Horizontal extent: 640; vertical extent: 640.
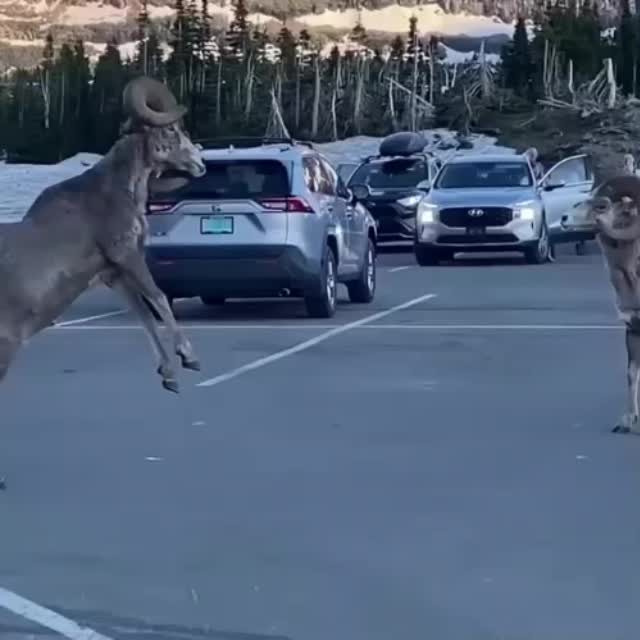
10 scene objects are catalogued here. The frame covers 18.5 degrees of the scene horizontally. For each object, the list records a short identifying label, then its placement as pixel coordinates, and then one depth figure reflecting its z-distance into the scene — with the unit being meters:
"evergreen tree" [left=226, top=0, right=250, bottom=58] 61.91
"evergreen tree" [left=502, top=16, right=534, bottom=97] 59.09
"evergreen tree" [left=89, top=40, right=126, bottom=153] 56.34
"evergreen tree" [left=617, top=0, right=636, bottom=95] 58.50
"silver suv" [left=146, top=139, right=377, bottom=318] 19.86
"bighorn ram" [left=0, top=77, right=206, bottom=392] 10.15
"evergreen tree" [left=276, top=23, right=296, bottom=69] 62.34
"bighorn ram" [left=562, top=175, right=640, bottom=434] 12.14
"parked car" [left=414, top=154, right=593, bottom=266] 30.48
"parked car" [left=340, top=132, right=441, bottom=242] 35.50
